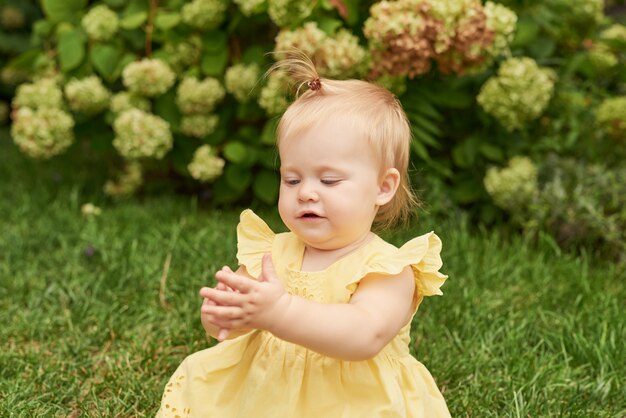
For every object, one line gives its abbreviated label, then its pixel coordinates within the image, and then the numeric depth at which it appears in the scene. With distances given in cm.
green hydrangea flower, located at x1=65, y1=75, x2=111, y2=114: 382
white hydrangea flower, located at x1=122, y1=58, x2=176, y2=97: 370
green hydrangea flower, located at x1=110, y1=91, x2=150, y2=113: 386
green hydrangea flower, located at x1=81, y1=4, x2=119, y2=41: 386
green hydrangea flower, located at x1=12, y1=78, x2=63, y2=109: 393
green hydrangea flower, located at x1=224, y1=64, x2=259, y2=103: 367
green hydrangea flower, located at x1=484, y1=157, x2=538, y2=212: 352
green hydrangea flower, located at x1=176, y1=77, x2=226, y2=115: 373
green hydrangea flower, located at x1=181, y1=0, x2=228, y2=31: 364
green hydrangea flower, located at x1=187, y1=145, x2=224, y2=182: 370
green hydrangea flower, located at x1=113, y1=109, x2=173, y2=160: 370
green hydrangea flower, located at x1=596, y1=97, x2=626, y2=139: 360
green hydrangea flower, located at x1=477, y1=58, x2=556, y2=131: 341
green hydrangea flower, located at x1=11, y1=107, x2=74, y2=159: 388
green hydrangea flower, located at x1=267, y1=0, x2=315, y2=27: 325
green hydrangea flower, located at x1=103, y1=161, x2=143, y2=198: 415
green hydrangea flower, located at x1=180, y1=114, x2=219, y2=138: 383
